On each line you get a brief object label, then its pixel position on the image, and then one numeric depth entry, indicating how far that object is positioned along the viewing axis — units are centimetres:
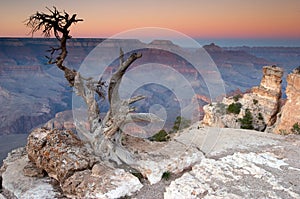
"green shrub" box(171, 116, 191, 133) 4353
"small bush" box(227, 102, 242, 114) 4522
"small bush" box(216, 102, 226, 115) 4638
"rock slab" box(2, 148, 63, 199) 1268
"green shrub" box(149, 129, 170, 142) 2973
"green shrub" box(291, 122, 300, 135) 2870
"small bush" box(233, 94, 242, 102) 4797
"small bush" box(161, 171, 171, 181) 1320
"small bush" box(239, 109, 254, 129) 4094
